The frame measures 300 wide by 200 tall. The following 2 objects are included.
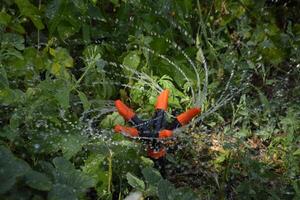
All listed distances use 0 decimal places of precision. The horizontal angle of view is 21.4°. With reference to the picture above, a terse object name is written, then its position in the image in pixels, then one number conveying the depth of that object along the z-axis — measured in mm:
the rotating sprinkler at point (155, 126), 1578
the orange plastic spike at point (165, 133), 1567
